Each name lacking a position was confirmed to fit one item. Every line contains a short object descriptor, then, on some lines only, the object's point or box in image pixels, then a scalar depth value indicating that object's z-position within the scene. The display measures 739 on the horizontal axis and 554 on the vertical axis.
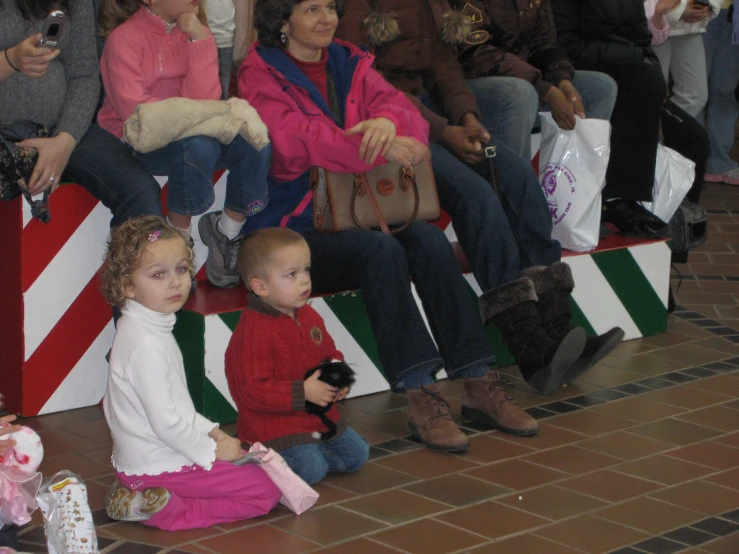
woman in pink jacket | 6.31
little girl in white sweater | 5.09
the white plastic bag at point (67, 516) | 4.43
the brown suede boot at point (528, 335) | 6.87
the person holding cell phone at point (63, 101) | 6.16
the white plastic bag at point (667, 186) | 8.81
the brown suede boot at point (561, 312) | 7.15
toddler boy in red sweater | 5.64
